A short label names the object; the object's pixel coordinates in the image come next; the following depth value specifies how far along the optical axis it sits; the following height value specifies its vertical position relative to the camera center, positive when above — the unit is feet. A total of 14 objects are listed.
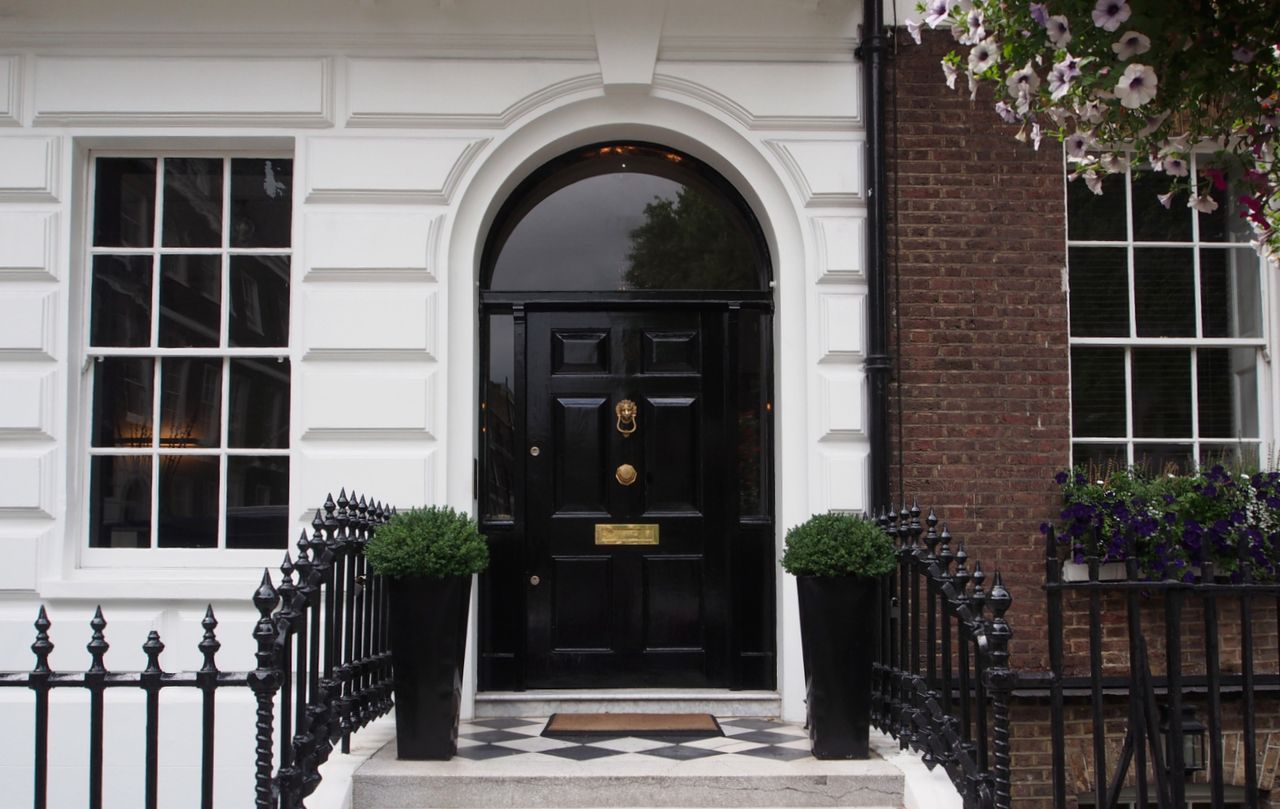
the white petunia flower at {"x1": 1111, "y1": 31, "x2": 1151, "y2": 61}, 12.46 +4.53
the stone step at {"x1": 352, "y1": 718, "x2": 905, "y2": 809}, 16.83 -4.36
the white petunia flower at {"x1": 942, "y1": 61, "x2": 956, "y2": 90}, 14.19 +4.95
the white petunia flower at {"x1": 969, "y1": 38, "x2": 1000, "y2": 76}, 13.66 +4.87
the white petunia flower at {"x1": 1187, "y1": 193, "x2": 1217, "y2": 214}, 14.62 +3.38
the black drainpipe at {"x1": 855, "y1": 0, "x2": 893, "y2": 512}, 21.88 +4.25
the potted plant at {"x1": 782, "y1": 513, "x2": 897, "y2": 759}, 17.79 -2.33
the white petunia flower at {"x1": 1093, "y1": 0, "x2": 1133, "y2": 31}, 12.01 +4.69
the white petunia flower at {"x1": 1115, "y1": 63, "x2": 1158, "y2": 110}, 12.20 +4.03
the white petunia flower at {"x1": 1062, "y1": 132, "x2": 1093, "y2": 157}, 14.38 +4.04
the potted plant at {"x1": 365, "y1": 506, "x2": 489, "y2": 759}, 17.17 -2.03
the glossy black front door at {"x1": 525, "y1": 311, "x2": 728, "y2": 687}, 23.21 -0.45
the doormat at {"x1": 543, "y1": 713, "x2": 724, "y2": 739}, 20.30 -4.35
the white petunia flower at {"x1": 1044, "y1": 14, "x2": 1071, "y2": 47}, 12.48 +4.69
